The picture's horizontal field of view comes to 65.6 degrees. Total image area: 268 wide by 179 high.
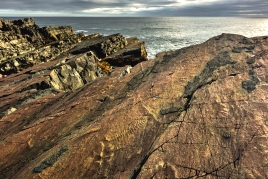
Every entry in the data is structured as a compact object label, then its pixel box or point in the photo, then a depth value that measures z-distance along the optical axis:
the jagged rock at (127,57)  33.72
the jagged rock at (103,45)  35.78
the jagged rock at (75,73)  18.65
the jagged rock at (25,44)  29.58
